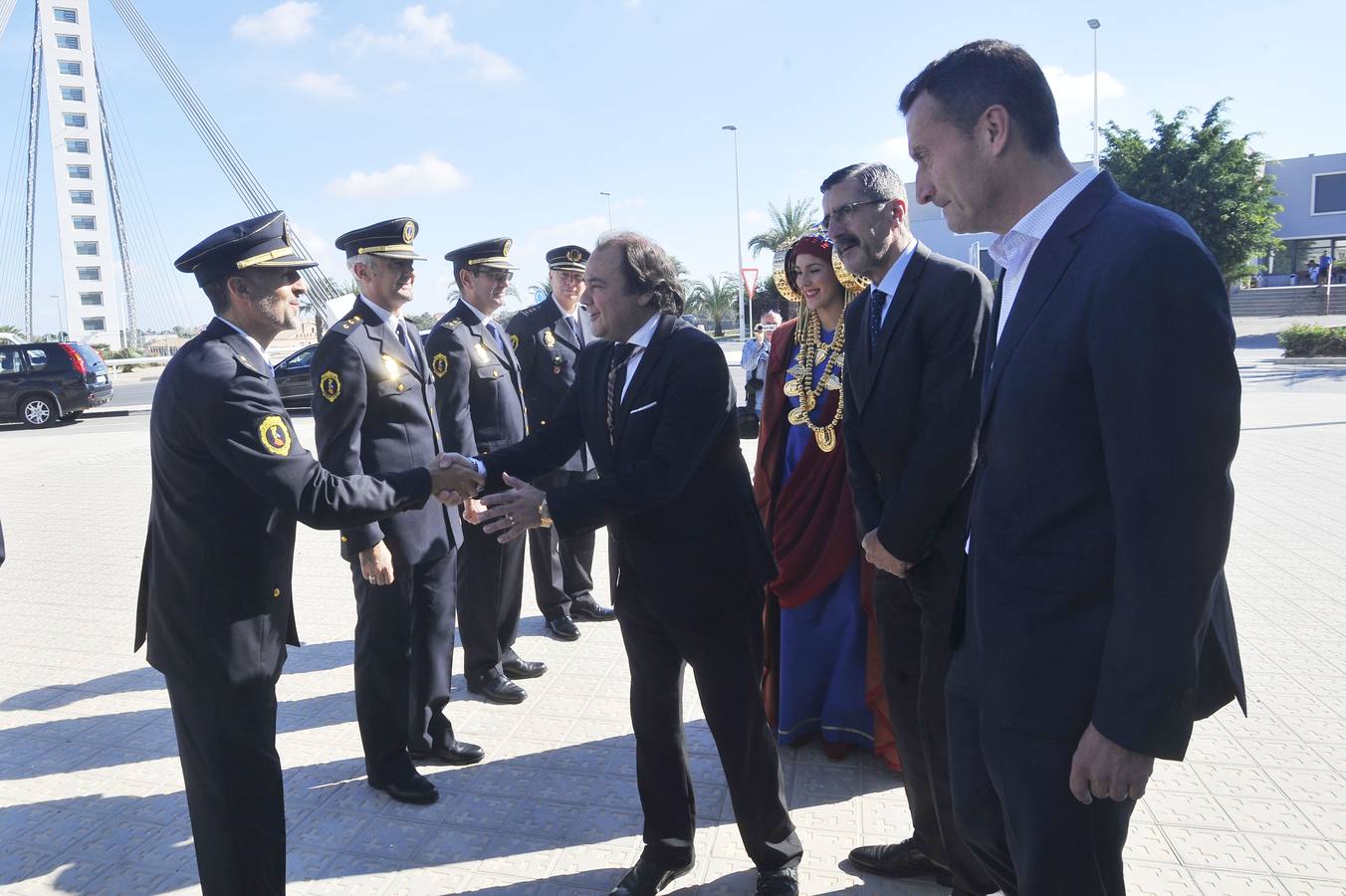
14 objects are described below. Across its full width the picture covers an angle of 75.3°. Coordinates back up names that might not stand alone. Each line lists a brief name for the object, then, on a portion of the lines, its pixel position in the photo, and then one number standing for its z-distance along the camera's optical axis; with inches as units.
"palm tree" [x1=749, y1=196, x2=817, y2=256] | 1786.0
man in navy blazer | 54.2
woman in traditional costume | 136.9
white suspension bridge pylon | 2410.2
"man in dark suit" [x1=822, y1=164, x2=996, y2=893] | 98.1
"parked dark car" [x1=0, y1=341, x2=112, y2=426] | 689.6
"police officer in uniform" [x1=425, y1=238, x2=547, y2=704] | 172.7
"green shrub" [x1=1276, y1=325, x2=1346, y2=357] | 834.2
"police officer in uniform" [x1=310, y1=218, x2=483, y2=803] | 132.6
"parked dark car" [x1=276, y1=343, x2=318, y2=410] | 729.0
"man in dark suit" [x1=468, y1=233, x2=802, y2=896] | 101.5
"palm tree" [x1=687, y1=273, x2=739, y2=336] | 1925.4
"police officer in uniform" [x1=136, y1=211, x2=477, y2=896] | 92.9
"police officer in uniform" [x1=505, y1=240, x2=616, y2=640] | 219.8
